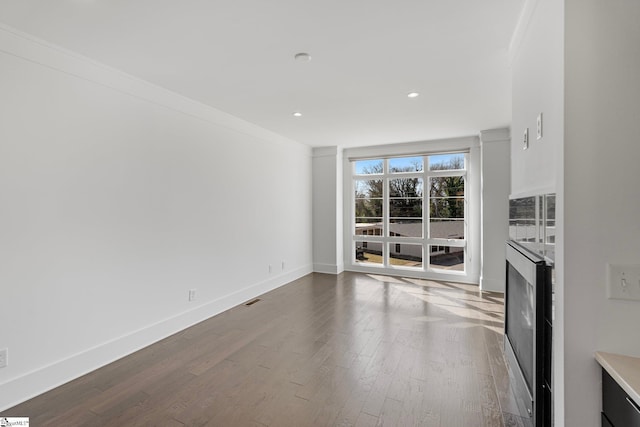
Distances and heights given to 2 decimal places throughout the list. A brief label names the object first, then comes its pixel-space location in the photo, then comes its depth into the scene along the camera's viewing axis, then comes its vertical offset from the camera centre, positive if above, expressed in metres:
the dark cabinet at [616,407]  0.90 -0.62
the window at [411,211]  5.60 +0.05
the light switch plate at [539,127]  1.57 +0.46
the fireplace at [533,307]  1.34 -0.47
